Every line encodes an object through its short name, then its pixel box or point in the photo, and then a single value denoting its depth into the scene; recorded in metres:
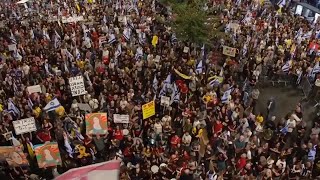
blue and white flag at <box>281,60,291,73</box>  19.64
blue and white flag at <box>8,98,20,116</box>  16.05
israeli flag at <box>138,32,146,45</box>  22.17
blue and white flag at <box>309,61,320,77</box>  19.20
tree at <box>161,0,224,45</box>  21.78
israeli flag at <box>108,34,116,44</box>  21.77
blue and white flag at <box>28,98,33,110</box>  16.48
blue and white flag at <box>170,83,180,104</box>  17.12
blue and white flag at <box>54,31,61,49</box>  21.73
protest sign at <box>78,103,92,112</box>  16.47
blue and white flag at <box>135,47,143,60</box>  20.20
